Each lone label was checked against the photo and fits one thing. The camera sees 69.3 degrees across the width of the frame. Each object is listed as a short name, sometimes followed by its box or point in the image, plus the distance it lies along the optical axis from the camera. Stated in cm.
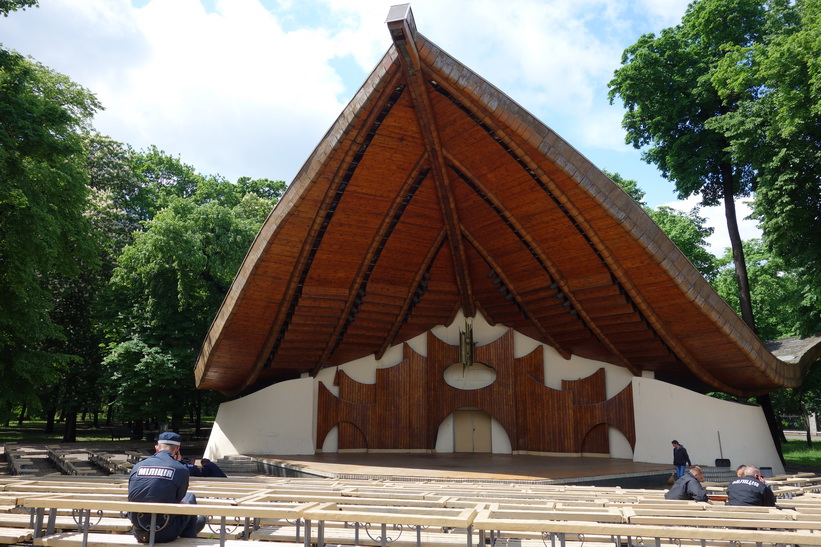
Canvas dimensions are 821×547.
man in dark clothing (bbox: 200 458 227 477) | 866
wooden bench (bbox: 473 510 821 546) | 309
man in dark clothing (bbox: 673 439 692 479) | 1384
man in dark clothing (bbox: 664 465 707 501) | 646
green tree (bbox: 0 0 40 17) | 1319
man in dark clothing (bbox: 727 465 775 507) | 584
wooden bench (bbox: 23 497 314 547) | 369
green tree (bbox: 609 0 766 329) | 2014
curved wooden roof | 1276
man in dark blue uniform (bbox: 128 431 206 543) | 429
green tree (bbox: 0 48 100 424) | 1338
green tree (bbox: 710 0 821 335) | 1350
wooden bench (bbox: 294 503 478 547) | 339
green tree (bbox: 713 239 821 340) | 2300
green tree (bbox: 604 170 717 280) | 2566
